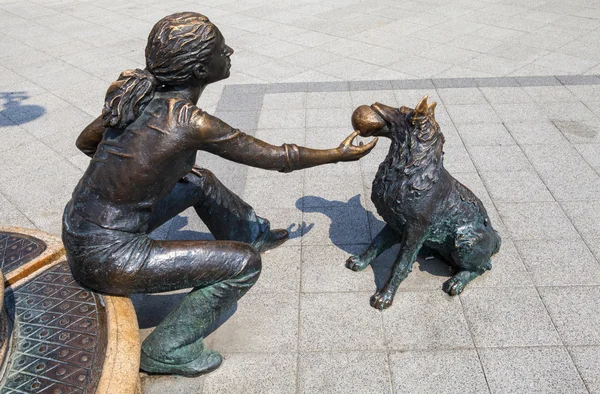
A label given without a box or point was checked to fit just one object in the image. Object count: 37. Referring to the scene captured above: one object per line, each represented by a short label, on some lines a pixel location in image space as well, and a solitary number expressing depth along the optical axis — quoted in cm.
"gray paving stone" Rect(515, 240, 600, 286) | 402
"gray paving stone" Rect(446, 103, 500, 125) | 652
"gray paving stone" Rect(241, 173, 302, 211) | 511
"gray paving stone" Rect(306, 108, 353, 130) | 658
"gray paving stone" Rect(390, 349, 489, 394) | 324
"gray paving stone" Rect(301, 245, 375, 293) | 405
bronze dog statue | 340
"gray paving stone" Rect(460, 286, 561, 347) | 354
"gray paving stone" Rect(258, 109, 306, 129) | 659
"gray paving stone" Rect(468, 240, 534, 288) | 402
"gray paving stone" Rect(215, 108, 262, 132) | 662
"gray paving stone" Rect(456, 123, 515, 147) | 601
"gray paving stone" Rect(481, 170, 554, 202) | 500
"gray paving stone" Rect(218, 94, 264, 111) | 711
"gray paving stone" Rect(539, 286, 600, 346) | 354
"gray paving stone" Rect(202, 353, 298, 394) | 330
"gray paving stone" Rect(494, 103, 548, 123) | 651
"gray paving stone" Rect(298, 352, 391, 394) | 327
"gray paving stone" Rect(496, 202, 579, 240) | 450
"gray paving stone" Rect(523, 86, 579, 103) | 697
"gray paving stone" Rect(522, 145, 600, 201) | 506
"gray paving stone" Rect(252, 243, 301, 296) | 409
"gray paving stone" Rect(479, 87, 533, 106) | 698
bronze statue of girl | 282
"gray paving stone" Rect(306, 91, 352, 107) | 710
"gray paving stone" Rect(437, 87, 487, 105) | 701
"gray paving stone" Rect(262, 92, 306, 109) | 711
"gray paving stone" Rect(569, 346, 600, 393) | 322
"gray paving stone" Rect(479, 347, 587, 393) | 321
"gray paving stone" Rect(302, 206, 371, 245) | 457
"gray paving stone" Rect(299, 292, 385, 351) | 358
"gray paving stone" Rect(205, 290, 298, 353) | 361
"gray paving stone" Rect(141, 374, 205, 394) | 331
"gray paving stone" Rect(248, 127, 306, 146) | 624
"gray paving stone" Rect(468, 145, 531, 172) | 552
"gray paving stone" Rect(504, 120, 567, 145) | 599
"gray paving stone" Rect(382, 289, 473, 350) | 356
